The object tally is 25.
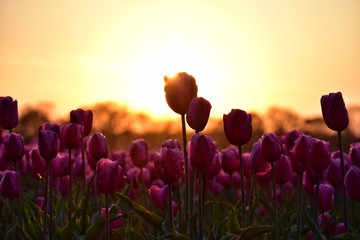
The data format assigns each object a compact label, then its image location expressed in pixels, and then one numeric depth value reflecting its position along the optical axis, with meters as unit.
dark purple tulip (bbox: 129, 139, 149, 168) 4.95
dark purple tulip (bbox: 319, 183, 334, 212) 4.54
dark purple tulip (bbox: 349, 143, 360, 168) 4.58
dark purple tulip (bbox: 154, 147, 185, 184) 3.59
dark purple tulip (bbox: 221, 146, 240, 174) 5.32
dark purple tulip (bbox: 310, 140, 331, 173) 3.94
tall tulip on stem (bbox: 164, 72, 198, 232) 3.61
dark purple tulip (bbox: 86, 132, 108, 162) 4.20
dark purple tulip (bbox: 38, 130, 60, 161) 3.62
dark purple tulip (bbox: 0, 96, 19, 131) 4.48
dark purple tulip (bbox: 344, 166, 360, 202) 3.84
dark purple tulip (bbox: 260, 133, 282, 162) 3.87
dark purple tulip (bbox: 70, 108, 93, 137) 4.41
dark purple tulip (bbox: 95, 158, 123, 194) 3.43
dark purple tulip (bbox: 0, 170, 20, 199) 4.12
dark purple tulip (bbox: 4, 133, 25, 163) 4.25
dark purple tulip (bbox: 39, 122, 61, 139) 4.39
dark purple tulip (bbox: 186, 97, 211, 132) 3.53
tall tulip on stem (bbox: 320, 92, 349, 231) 3.93
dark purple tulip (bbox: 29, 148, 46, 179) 4.52
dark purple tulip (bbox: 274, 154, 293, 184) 4.66
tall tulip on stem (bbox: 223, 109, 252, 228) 3.71
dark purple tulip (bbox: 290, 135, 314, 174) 4.03
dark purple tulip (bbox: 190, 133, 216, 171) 3.44
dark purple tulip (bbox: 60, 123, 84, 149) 4.15
